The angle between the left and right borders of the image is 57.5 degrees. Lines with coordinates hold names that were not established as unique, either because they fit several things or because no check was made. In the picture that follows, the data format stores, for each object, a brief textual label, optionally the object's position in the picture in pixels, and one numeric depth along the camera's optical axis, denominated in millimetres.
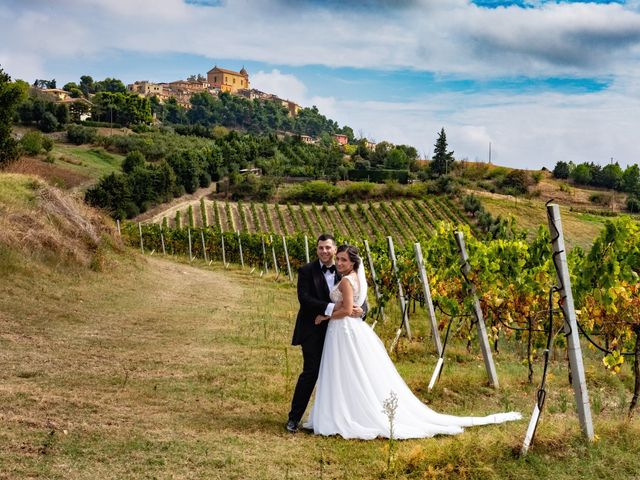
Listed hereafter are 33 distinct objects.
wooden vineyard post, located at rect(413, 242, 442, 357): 7761
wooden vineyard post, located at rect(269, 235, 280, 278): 23555
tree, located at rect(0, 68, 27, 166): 17859
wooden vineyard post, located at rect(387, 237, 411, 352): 9793
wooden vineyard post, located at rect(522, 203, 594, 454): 4359
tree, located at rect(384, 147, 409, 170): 82312
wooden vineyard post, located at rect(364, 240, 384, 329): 11459
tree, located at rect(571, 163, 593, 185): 81375
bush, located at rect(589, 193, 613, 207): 68250
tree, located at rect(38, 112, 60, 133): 68750
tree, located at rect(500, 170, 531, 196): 68938
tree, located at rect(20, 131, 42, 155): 44822
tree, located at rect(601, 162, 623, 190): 80188
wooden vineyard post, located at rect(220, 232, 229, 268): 25953
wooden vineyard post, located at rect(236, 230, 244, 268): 25578
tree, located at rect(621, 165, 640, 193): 76938
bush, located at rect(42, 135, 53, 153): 52500
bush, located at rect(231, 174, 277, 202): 53469
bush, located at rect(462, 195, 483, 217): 51406
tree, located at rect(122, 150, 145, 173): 56588
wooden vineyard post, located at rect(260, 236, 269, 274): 24088
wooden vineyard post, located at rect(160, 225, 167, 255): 29594
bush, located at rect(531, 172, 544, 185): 75375
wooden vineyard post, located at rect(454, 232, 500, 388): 6445
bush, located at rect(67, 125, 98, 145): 67375
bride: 4734
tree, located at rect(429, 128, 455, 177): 77125
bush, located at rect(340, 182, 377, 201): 55375
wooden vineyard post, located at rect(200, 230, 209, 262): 27784
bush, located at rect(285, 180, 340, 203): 53875
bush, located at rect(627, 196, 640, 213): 65438
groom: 4914
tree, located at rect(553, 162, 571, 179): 84562
